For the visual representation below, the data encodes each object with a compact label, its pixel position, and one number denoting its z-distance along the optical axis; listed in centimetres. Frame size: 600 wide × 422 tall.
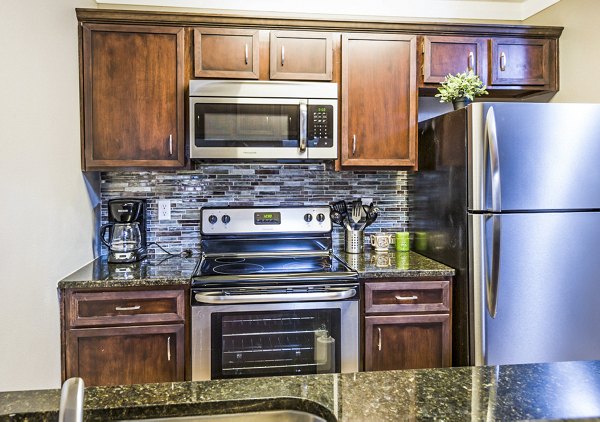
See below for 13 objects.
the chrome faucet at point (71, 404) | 51
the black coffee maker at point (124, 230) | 232
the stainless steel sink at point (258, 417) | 74
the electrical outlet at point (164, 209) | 259
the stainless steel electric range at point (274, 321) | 195
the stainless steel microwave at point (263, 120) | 223
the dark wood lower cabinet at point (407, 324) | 207
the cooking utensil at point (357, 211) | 258
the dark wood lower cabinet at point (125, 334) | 191
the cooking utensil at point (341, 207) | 264
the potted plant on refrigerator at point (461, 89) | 225
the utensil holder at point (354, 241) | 258
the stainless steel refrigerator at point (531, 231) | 194
